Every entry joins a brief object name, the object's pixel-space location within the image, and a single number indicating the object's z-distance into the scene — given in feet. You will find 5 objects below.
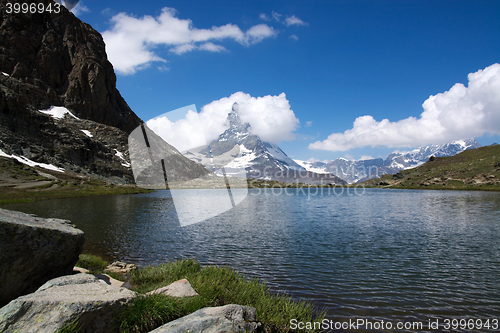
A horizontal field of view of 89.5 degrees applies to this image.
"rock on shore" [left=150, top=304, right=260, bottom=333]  22.63
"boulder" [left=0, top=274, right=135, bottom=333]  19.97
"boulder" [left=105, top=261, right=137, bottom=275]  54.82
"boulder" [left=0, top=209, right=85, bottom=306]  27.30
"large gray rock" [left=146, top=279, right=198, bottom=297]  31.83
